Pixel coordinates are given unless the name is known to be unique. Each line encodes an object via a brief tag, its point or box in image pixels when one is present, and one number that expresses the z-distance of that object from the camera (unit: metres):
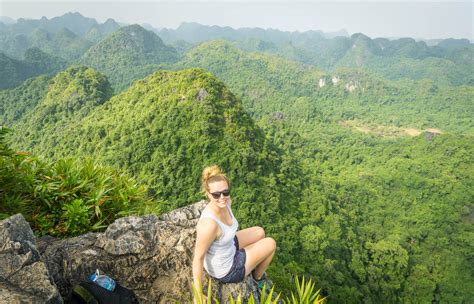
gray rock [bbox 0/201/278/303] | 3.37
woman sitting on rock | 3.23
